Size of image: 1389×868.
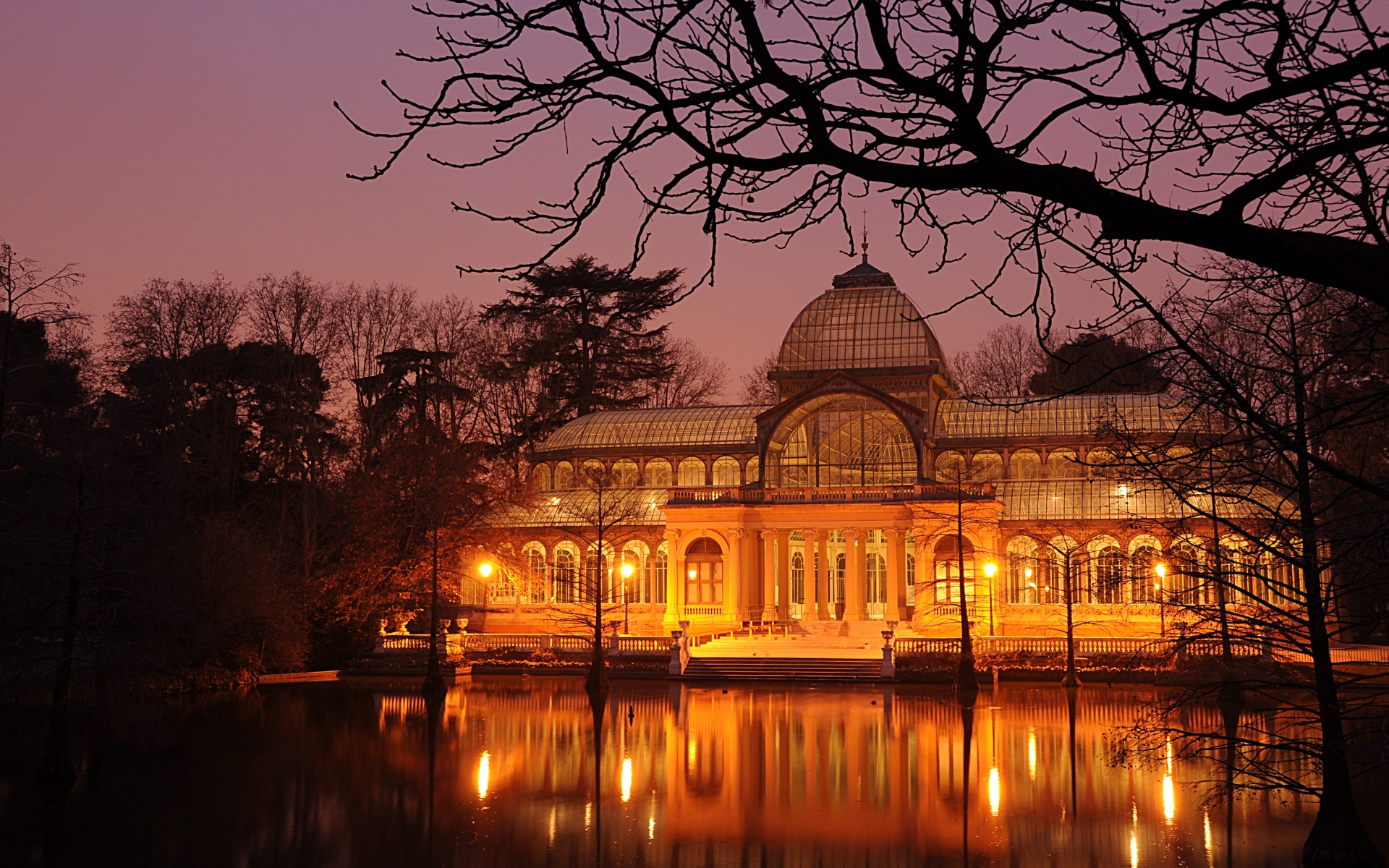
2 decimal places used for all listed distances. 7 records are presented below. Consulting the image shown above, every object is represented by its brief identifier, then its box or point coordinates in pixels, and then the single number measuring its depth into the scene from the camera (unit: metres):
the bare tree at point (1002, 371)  72.62
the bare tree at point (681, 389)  78.38
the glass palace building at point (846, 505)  49.34
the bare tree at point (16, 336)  26.31
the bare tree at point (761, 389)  79.00
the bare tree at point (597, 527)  52.31
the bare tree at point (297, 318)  55.22
